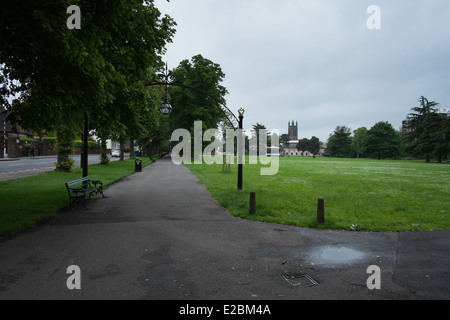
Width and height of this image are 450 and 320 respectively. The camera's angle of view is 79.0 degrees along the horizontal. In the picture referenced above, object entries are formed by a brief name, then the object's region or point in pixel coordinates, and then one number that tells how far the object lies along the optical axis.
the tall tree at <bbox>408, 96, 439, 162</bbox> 63.16
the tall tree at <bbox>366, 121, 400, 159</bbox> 87.44
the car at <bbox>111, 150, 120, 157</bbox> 70.74
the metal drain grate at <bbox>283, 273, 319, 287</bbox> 4.13
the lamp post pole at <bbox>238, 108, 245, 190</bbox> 13.13
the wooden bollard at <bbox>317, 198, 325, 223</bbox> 7.93
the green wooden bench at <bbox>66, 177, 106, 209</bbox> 9.26
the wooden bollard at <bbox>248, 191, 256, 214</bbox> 8.89
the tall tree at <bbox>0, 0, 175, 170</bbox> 6.02
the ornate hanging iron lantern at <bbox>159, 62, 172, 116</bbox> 16.02
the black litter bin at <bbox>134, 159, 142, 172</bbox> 24.02
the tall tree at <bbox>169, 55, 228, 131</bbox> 43.78
